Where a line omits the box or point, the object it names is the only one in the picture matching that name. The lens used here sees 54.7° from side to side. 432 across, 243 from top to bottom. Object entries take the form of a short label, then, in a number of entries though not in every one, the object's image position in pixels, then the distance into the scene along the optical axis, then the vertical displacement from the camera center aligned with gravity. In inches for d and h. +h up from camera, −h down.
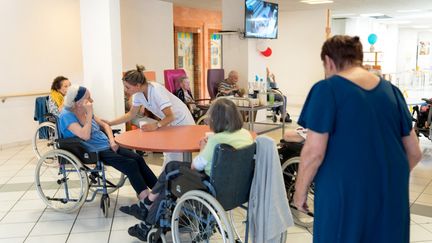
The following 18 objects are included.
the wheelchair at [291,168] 127.5 -34.1
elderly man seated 250.2 -17.5
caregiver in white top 133.0 -14.3
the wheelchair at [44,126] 199.0 -31.5
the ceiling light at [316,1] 341.4 +45.9
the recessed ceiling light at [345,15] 470.1 +48.4
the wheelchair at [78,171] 128.0 -35.7
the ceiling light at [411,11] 434.3 +48.6
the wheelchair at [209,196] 88.0 -30.3
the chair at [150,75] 258.0 -10.2
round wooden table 107.1 -22.6
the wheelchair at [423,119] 217.1 -33.1
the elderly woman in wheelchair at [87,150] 127.4 -28.2
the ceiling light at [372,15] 474.9 +48.8
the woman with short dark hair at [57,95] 197.2 -16.9
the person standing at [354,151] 61.8 -13.9
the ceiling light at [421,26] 691.4 +51.1
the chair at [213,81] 263.4 -14.2
